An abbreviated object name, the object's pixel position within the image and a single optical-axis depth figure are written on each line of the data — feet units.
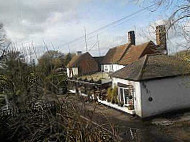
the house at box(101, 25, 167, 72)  75.22
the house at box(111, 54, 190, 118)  44.29
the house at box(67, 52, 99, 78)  102.39
